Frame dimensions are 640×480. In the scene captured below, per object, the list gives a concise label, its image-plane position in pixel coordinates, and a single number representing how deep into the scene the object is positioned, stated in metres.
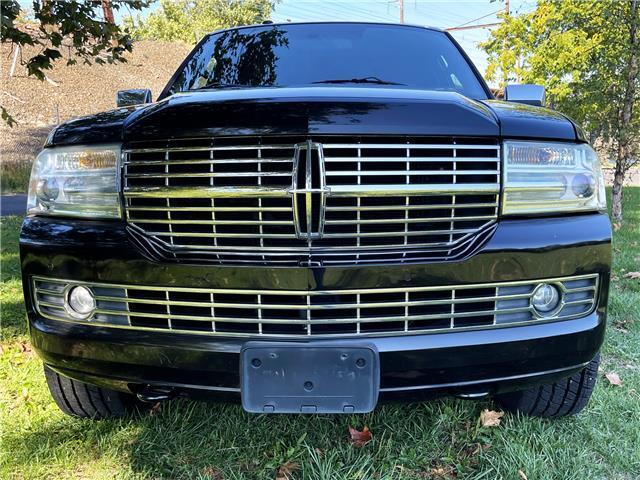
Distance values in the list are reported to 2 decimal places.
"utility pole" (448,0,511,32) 23.65
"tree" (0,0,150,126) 3.59
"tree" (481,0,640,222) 7.05
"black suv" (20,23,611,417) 1.64
